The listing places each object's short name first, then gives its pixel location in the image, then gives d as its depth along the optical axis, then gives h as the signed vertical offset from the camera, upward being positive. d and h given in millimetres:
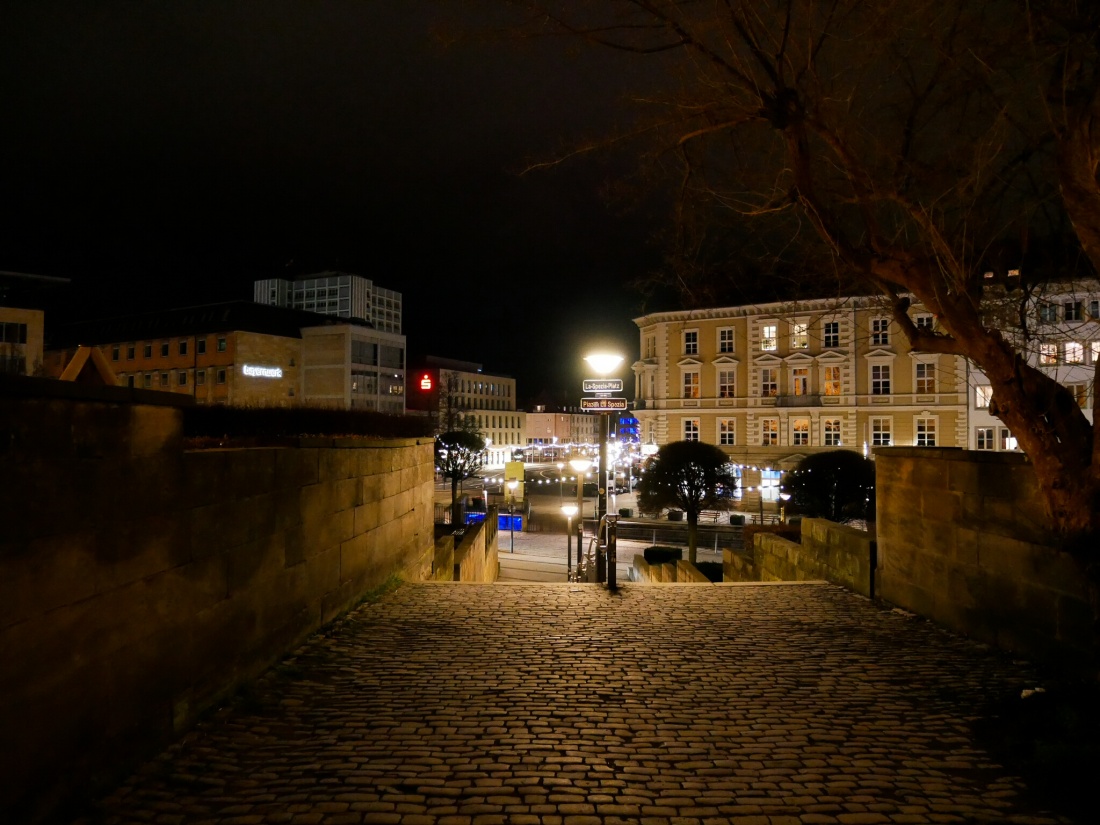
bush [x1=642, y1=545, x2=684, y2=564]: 27172 -4291
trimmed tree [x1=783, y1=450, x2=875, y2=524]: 28297 -1653
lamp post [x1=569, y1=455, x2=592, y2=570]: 19453 -567
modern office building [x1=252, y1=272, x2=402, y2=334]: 118525 +25154
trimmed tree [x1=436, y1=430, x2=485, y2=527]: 44438 -439
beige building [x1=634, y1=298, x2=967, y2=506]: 44219 +3509
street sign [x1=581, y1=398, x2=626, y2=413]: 11000 +597
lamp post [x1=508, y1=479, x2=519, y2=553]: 35641 -2673
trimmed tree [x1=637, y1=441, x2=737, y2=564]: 30953 -1570
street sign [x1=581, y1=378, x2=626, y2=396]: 11336 +926
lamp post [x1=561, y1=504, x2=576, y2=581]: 22702 -2719
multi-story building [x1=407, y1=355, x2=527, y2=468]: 88375 +5816
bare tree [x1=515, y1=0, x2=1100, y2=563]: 5102 +2160
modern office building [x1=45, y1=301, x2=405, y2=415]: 69250 +8845
